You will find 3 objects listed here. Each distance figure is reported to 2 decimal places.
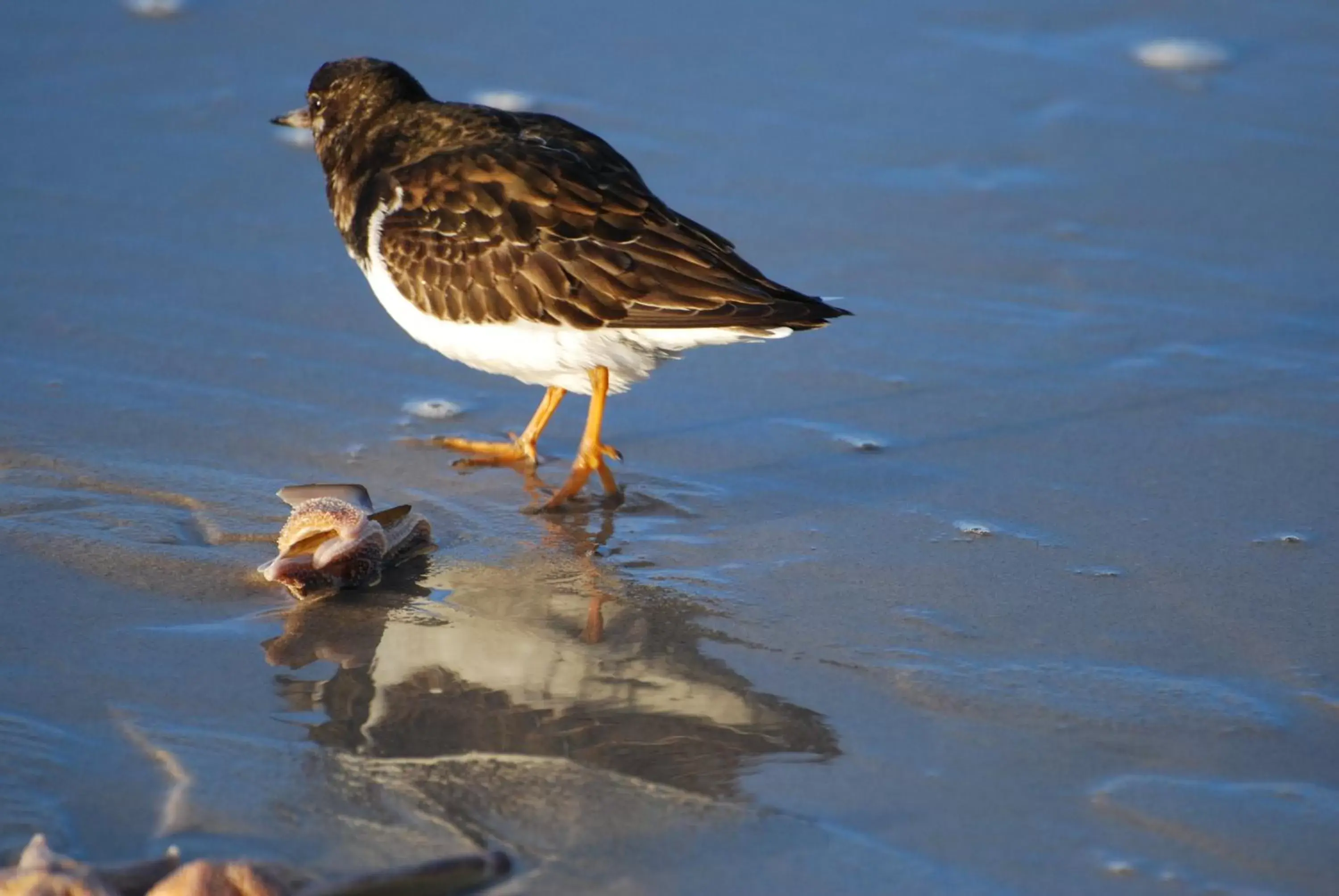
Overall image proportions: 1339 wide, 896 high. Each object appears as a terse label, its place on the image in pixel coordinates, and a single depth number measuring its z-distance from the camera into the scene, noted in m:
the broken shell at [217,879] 4.84
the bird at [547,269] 8.58
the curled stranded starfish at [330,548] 7.24
